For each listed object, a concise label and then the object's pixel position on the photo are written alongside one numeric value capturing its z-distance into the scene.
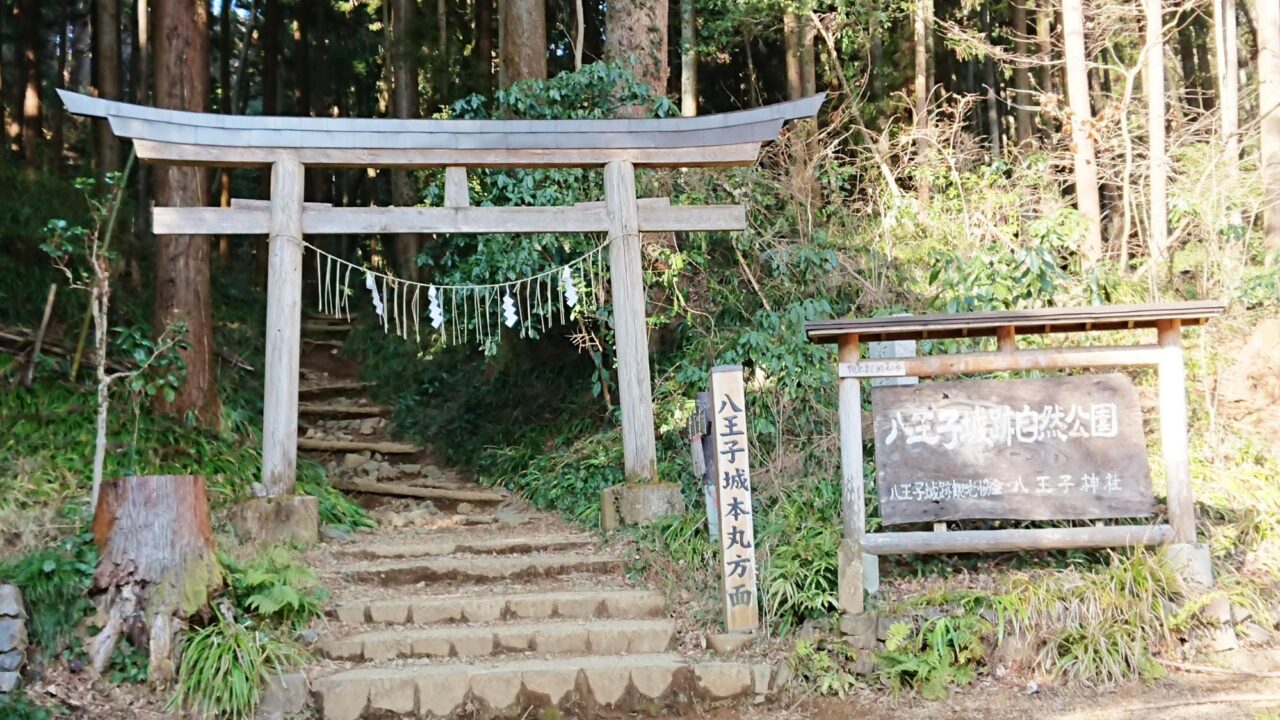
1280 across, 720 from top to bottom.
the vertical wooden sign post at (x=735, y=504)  6.60
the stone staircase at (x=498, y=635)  5.96
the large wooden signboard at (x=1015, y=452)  6.80
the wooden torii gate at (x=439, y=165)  7.99
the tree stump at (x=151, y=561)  5.93
